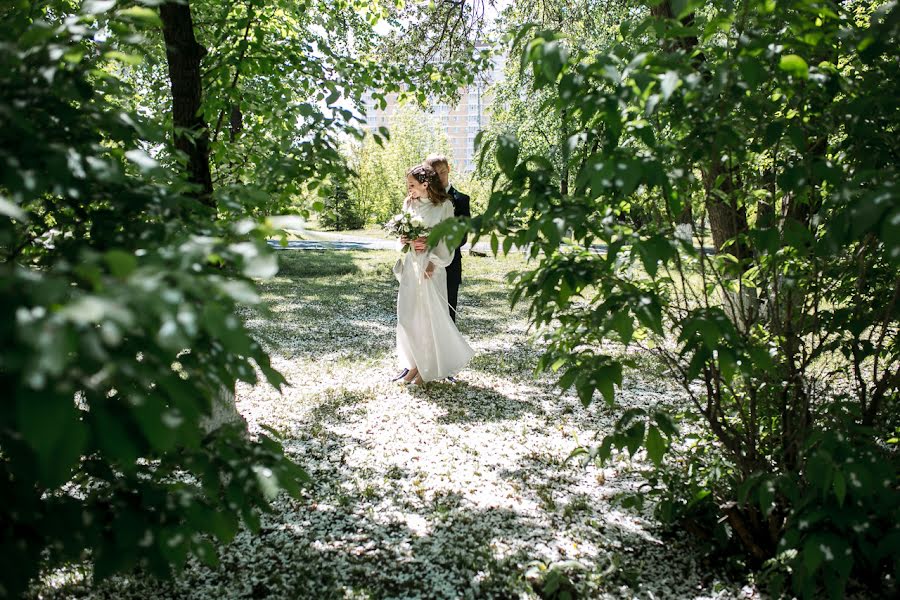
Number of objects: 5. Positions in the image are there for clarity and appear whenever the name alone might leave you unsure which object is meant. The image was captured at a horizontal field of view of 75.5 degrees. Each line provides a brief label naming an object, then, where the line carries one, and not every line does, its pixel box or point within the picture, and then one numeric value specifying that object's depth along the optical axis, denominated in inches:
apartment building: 7303.2
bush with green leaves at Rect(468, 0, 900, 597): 77.7
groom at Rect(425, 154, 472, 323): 251.4
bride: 250.1
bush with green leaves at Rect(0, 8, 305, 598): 39.6
